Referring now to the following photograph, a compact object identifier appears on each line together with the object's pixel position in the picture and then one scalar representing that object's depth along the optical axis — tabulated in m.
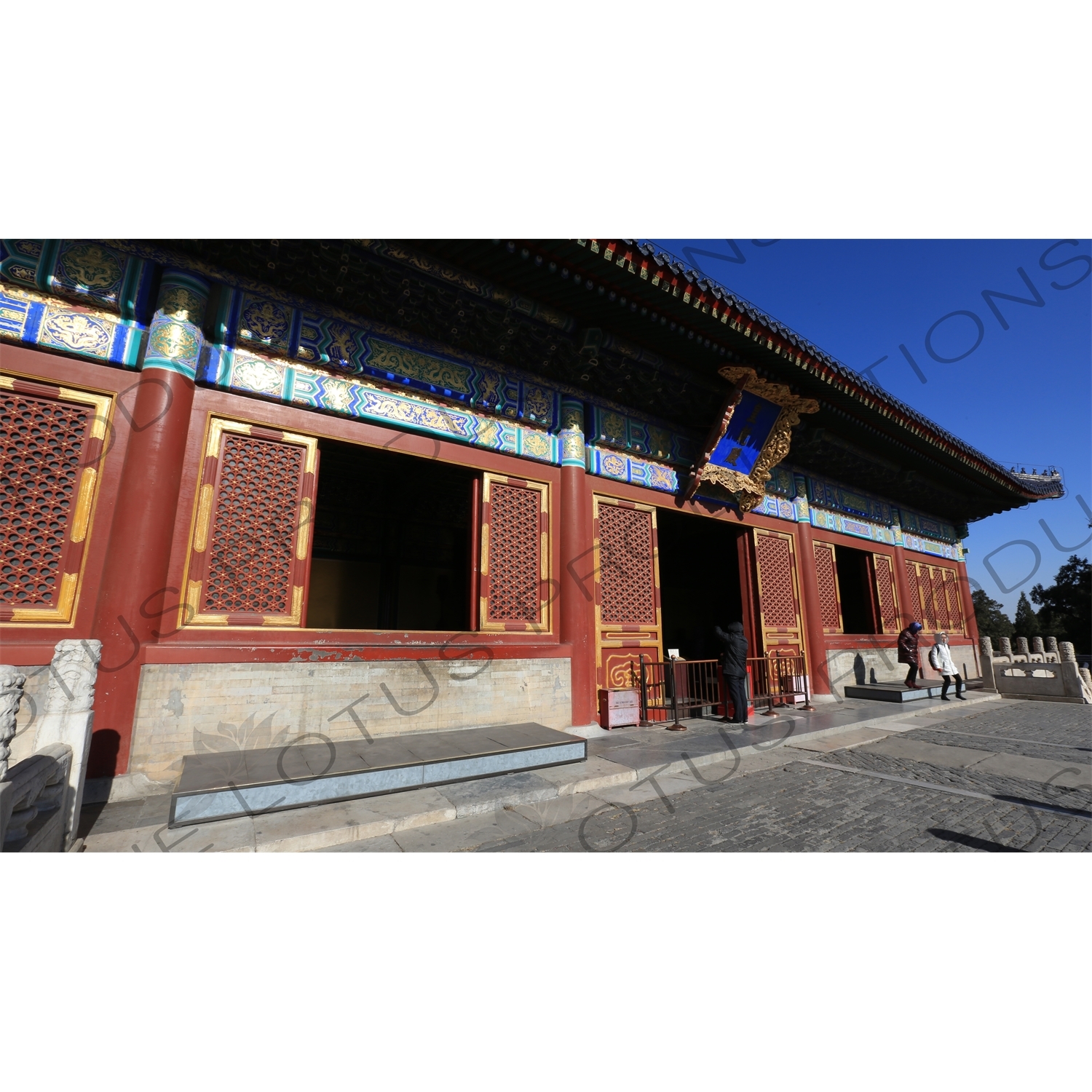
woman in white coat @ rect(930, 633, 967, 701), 10.09
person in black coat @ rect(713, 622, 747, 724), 6.98
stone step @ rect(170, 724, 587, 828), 3.19
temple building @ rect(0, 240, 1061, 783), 4.01
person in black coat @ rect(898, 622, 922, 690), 10.67
